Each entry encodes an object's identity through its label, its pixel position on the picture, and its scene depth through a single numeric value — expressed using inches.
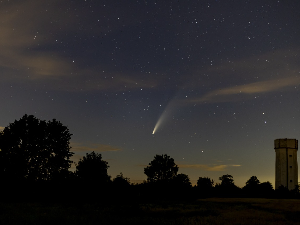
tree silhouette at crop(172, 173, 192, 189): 3053.6
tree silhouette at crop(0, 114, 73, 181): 2134.6
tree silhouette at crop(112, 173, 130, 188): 2331.1
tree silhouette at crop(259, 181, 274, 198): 2679.6
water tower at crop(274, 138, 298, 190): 3427.7
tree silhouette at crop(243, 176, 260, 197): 2749.0
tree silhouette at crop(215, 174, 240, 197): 2819.4
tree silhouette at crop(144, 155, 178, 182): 4411.9
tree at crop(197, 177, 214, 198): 2775.1
